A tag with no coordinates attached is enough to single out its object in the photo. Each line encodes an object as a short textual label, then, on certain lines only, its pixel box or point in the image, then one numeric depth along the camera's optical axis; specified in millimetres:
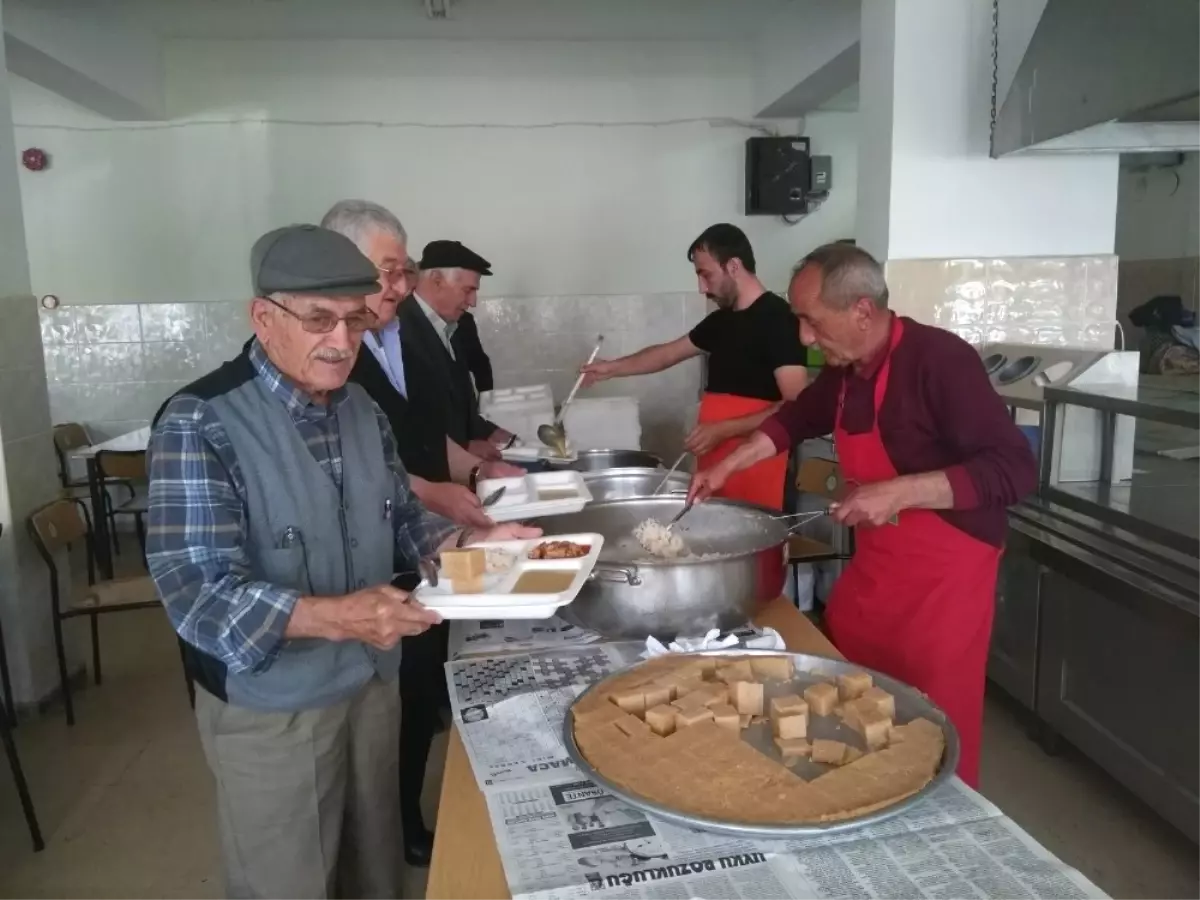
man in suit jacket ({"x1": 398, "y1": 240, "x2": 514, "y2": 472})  2479
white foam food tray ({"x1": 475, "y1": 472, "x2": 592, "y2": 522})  1978
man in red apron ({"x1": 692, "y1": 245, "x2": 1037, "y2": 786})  1784
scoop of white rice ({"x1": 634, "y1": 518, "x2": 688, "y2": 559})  1826
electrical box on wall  5410
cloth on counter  5000
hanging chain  3166
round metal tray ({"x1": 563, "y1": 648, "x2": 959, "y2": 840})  1006
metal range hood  2213
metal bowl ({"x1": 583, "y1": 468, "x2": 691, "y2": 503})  2479
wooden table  1009
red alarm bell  5246
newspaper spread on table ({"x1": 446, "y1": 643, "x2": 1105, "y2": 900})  956
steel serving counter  2275
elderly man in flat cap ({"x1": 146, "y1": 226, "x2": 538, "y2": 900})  1280
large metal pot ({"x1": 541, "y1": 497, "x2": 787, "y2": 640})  1511
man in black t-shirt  3012
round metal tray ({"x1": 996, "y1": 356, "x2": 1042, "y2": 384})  3010
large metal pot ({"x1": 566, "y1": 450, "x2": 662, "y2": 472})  3469
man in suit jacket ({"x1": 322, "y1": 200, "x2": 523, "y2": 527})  1840
